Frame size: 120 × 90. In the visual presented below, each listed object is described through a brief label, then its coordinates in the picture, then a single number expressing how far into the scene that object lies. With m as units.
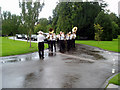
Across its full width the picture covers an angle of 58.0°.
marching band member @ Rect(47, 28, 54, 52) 11.97
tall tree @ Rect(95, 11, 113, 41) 27.70
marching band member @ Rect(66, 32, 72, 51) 14.02
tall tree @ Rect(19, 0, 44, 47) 13.92
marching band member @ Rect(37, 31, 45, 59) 9.09
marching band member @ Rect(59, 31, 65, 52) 13.49
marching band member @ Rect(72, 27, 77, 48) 14.40
